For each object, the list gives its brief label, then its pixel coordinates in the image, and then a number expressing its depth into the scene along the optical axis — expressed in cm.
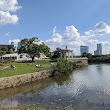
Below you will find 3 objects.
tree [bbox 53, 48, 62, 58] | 7899
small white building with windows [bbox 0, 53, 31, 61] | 5923
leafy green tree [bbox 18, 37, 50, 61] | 5432
